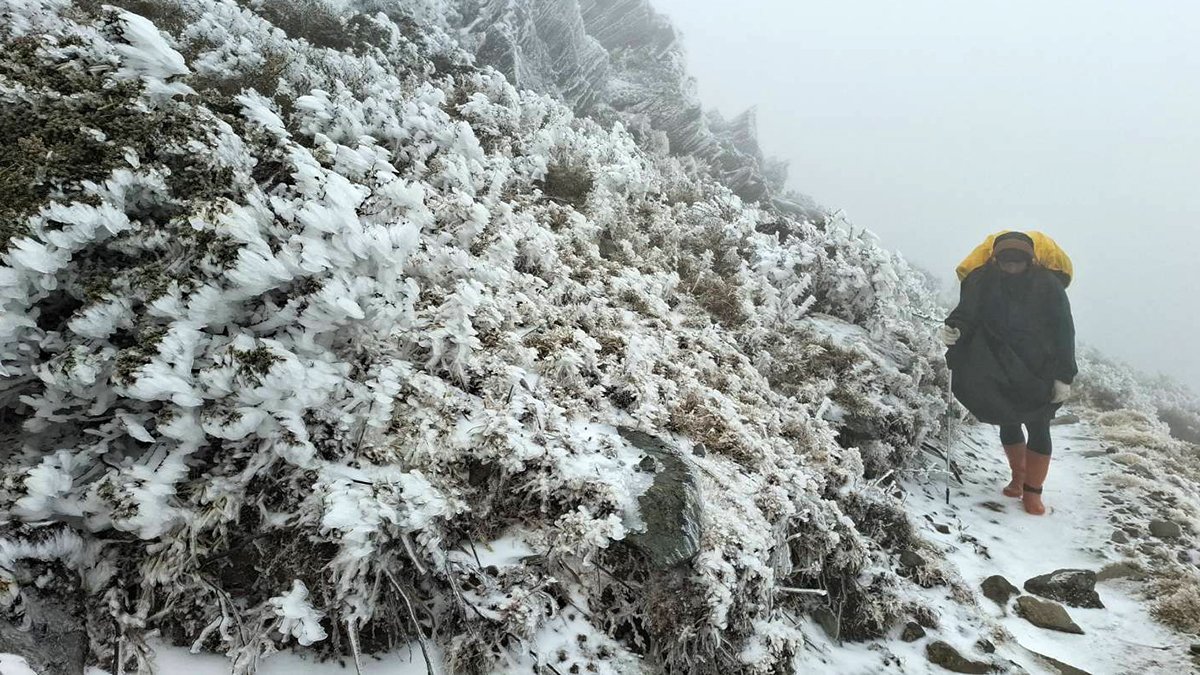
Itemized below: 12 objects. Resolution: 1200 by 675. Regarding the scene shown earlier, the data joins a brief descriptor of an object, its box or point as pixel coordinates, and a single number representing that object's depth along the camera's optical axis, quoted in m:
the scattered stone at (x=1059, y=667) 3.71
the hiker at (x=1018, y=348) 5.70
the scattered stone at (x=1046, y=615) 4.21
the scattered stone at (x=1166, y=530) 5.52
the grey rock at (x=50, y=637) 1.91
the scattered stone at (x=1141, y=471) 6.82
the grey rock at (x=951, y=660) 3.61
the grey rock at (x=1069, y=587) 4.53
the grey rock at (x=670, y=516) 2.93
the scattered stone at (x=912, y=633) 3.82
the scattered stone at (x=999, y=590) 4.52
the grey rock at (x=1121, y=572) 4.88
